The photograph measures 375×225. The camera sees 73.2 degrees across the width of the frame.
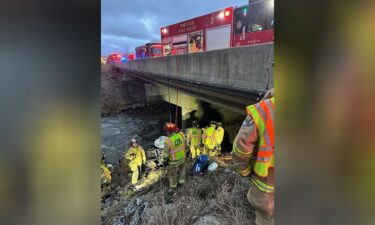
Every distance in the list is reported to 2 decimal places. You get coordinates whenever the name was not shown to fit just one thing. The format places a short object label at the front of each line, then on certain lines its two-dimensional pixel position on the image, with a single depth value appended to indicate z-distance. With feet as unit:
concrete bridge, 17.57
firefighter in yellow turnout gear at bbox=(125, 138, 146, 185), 25.50
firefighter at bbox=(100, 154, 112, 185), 22.23
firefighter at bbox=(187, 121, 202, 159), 28.30
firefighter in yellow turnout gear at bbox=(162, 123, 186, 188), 21.94
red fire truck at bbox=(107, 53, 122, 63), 144.60
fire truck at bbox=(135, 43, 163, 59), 68.37
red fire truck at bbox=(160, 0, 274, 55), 34.06
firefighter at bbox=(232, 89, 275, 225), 6.51
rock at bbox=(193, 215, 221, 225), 11.78
